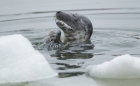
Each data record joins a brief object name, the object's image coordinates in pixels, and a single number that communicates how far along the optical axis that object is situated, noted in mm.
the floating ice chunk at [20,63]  9523
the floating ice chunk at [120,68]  9398
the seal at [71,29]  13172
